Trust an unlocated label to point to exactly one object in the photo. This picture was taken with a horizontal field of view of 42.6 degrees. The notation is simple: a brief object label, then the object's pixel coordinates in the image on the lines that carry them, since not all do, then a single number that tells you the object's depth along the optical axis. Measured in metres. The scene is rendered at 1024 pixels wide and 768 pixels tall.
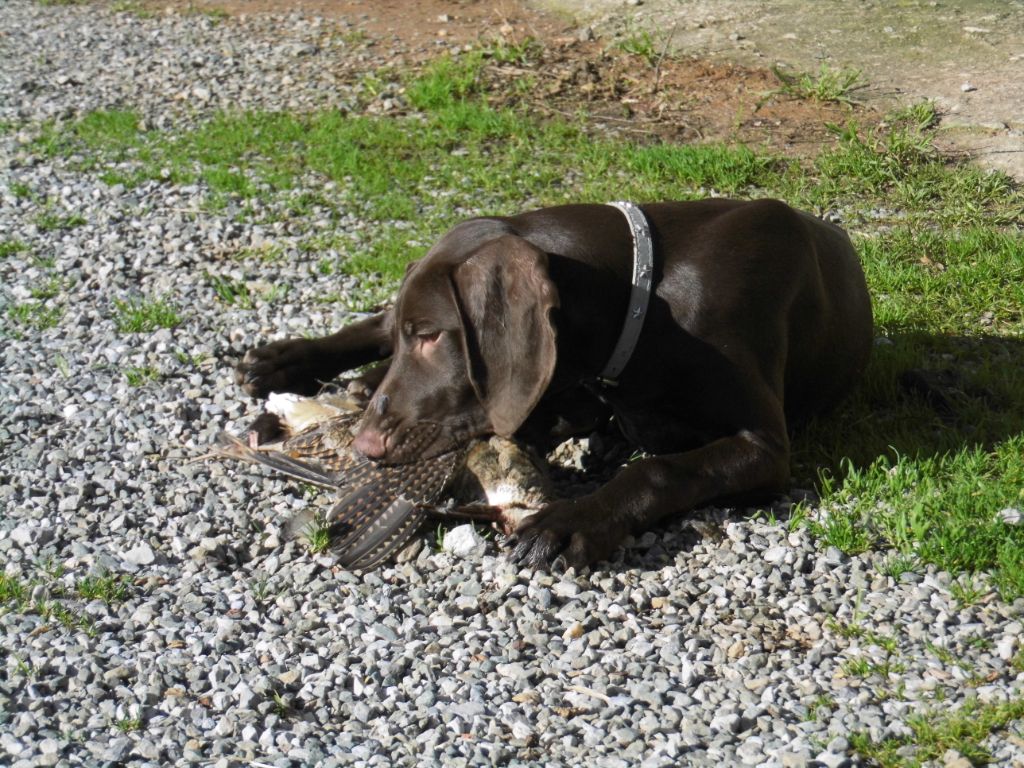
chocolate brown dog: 4.36
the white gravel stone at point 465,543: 4.44
